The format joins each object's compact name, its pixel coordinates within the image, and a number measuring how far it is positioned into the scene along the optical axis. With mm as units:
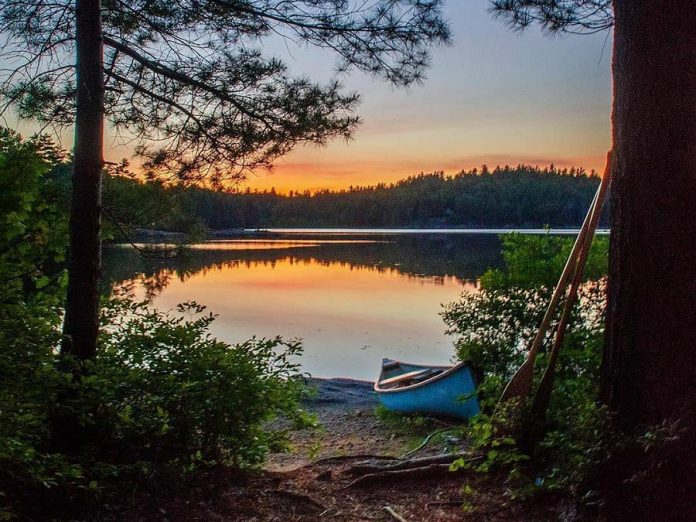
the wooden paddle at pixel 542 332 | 4148
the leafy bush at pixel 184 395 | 3604
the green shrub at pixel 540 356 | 3334
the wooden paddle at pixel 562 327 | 3920
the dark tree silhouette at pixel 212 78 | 4715
